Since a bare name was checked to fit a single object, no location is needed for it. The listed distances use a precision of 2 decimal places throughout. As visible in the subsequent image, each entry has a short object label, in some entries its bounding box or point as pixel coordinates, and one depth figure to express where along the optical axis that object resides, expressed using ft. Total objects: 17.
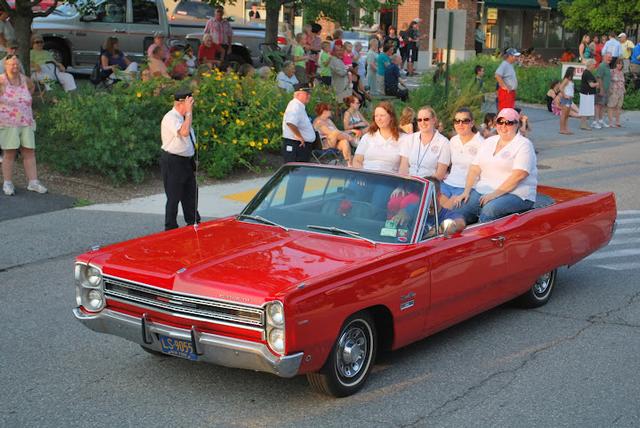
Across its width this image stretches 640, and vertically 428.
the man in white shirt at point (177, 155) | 33.55
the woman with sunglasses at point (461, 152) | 30.66
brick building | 126.41
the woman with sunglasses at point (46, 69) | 53.78
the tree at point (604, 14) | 118.52
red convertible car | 18.57
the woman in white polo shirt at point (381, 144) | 30.71
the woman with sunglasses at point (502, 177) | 27.22
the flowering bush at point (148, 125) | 44.60
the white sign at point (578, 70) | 89.30
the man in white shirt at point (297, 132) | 40.73
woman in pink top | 39.88
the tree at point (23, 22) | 50.44
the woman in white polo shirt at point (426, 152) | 30.42
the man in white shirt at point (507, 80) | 65.31
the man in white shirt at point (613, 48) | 85.08
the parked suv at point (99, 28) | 70.95
